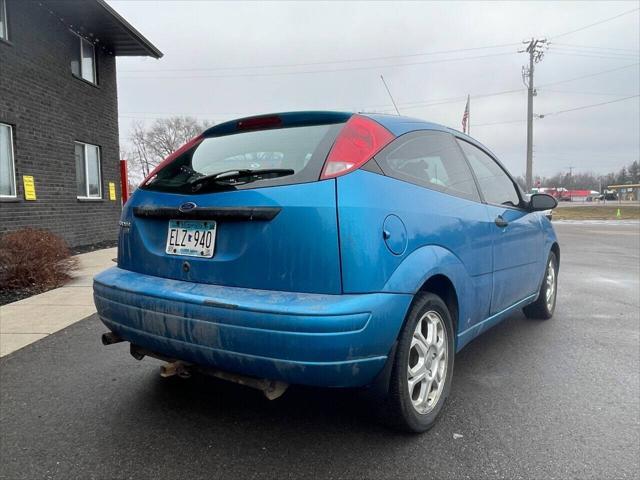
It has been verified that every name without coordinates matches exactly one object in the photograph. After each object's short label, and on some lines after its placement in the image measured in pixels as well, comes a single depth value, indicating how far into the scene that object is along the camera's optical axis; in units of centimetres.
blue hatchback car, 207
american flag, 2455
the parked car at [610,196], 9526
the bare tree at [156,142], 5941
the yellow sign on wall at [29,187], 909
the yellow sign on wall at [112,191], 1257
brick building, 894
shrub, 607
